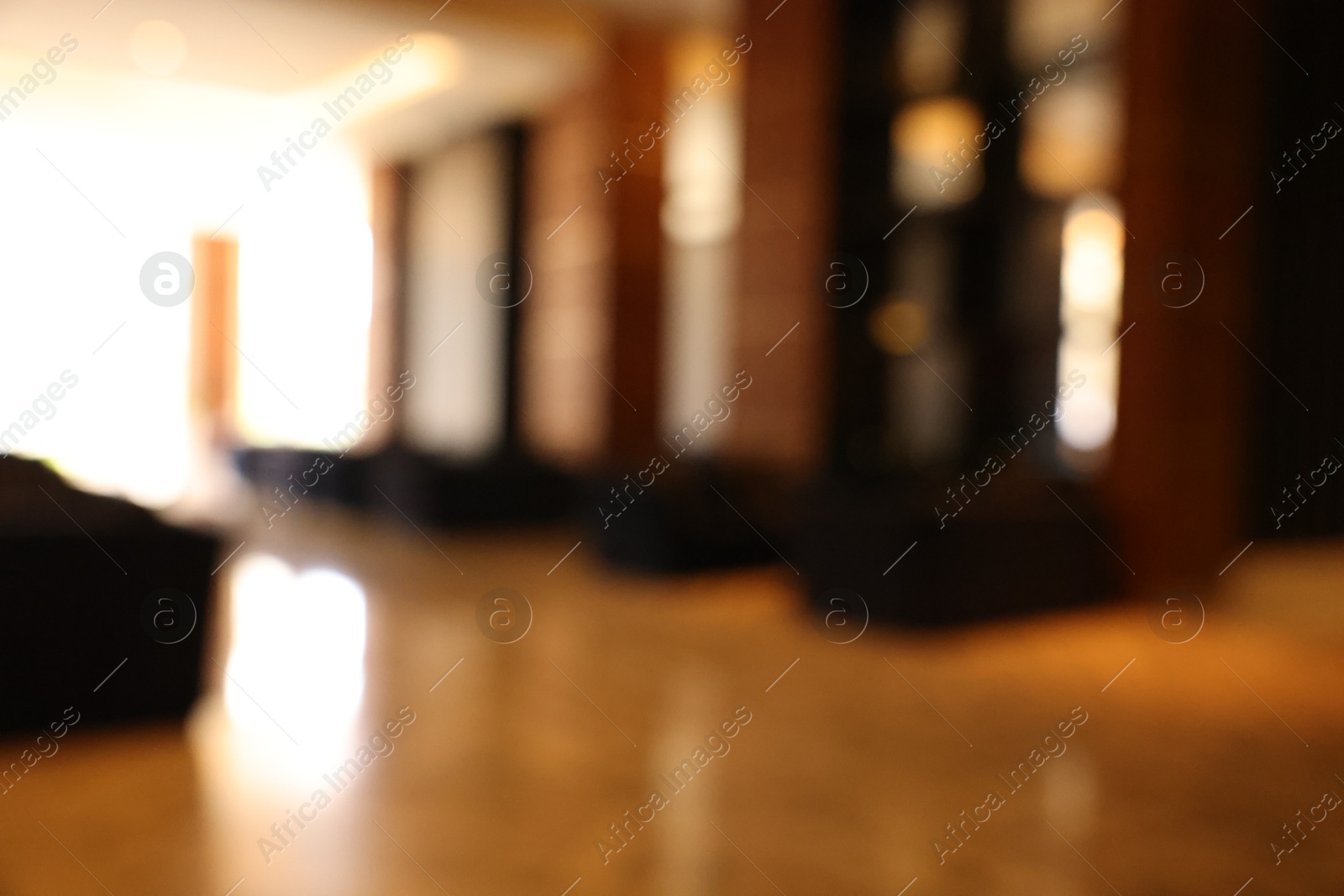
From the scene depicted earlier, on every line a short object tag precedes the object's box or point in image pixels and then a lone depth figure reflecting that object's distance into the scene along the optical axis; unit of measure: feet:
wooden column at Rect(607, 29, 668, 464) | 28.63
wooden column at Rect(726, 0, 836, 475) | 22.38
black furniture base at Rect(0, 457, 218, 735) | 9.99
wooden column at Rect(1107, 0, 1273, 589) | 17.70
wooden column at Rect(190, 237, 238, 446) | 51.83
